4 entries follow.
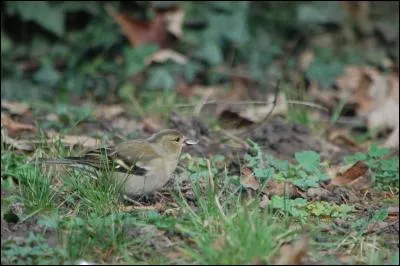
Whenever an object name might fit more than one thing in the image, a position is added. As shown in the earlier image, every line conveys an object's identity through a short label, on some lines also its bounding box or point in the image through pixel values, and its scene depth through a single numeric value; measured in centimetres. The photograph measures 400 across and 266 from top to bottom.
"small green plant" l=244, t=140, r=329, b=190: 1230
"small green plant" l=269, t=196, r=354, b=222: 1061
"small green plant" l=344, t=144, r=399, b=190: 1306
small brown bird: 1116
